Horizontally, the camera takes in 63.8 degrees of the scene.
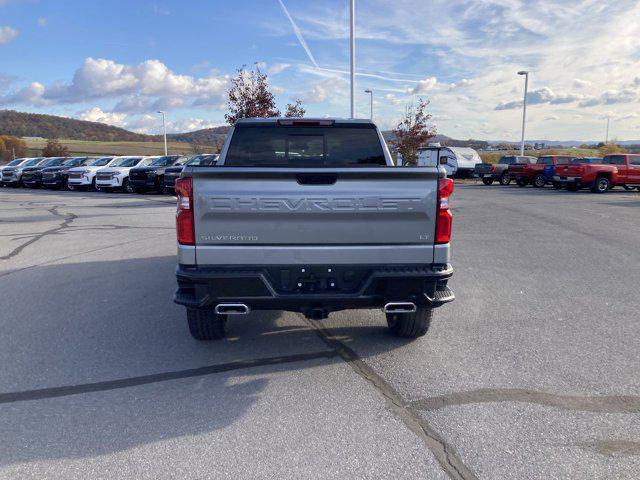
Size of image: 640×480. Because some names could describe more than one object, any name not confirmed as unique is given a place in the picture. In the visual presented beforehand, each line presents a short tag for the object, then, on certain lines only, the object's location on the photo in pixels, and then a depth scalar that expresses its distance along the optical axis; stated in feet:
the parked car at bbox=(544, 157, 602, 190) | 82.77
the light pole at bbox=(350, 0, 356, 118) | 77.20
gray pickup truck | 12.21
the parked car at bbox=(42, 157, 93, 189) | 91.75
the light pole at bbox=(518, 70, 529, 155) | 131.75
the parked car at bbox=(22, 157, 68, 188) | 96.12
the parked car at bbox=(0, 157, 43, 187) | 101.30
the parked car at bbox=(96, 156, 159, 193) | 80.02
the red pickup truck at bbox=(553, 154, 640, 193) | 77.46
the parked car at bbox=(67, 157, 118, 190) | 85.71
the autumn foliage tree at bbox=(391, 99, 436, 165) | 134.62
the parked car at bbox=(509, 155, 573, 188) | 93.25
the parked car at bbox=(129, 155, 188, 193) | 73.82
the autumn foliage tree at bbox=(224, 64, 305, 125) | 88.79
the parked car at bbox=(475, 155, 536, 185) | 102.63
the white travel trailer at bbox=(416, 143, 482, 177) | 114.83
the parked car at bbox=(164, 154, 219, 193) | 66.90
